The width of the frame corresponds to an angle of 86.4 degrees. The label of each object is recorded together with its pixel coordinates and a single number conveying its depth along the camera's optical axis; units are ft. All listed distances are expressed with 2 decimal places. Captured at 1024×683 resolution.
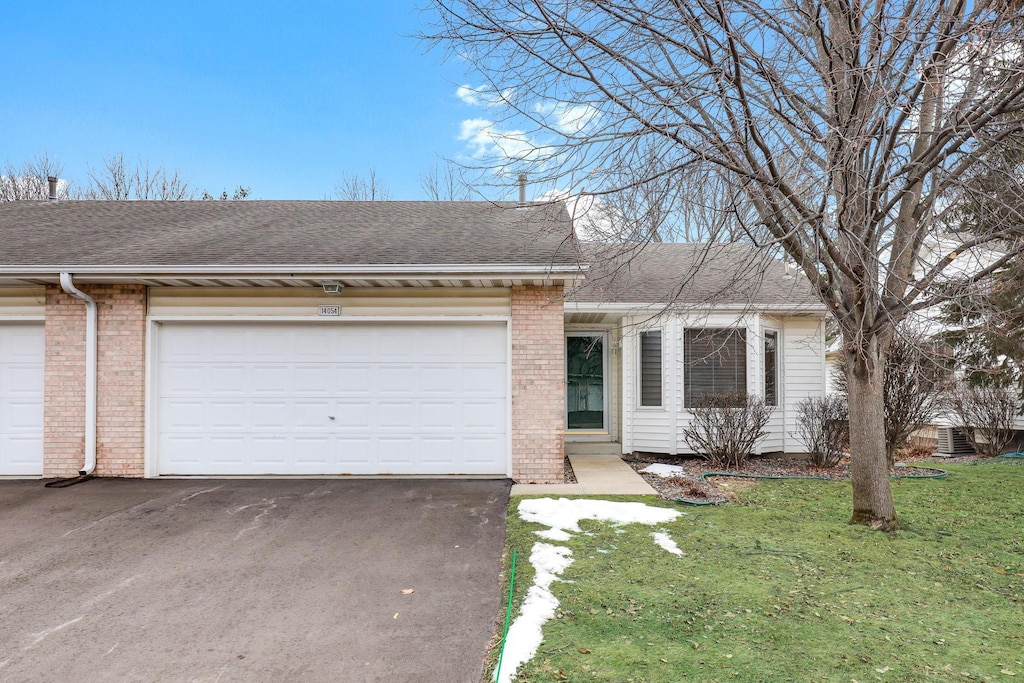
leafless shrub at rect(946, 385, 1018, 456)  36.65
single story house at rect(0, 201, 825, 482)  23.30
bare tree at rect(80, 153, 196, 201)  69.10
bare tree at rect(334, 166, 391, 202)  73.05
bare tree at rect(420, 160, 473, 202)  60.08
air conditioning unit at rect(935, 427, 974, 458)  42.41
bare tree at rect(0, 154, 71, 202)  70.13
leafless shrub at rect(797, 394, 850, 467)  28.48
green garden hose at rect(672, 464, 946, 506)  25.54
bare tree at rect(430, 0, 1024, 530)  13.39
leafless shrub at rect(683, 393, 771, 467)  28.27
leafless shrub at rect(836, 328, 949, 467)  28.68
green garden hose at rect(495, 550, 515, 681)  9.03
